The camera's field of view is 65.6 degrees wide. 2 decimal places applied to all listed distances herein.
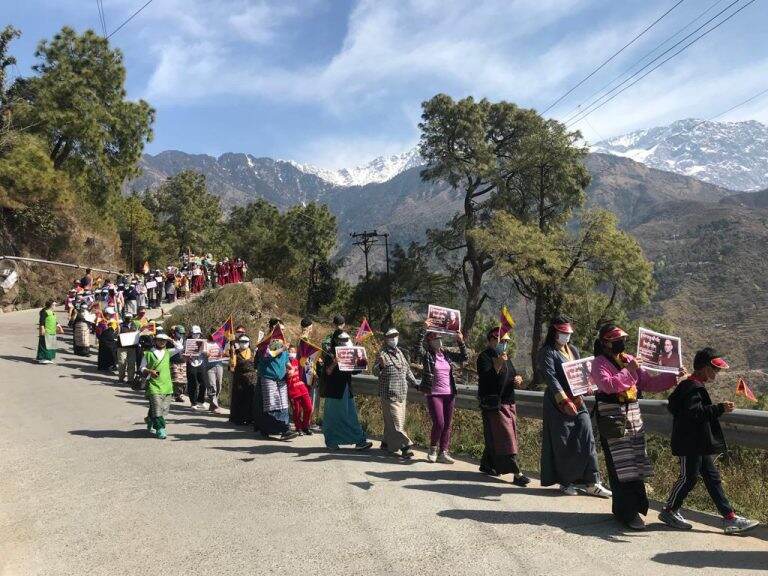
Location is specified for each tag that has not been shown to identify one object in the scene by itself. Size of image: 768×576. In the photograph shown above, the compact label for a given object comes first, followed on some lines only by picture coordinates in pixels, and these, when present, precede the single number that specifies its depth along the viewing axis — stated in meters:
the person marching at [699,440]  5.09
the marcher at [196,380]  12.65
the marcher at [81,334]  18.97
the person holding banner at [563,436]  6.13
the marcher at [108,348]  16.77
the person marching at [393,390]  8.09
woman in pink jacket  5.25
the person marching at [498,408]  6.89
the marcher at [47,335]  16.77
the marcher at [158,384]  9.42
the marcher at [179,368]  12.95
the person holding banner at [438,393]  7.84
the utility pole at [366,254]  46.61
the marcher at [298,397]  9.53
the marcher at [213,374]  12.30
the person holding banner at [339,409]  8.70
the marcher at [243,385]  10.85
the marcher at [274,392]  9.32
